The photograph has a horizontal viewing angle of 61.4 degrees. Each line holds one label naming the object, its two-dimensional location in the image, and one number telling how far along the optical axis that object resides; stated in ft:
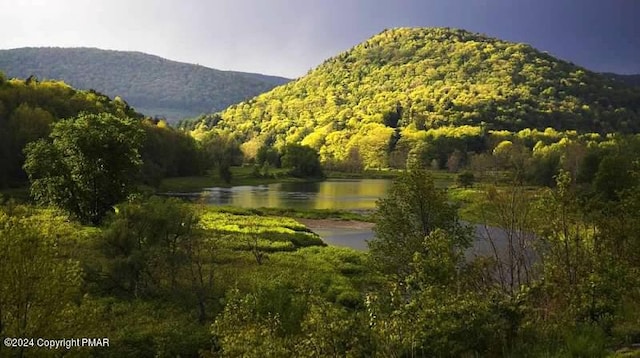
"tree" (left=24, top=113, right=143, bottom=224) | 200.13
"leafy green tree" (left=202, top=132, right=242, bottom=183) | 533.14
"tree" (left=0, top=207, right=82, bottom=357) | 56.08
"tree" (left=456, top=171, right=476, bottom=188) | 418.31
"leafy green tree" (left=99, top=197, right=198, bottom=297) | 115.85
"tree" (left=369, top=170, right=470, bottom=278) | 116.47
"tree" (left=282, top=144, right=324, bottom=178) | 624.18
